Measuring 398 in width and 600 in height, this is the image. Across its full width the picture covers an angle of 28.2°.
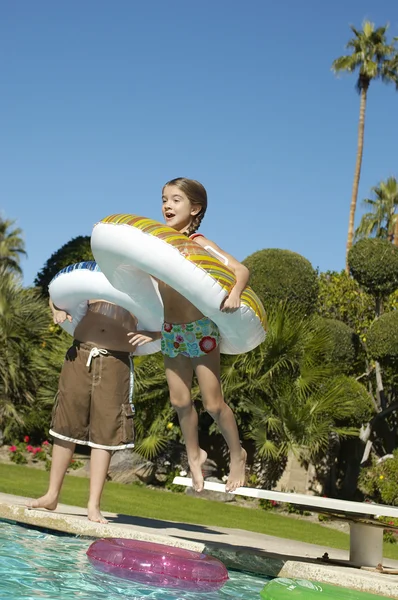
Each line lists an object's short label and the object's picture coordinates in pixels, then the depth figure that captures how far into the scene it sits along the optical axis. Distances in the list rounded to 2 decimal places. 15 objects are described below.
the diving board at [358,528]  5.16
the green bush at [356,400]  13.51
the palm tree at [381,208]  40.69
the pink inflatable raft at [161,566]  4.65
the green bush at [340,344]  14.10
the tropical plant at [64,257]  16.73
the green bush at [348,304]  17.05
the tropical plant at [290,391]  12.52
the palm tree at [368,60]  30.58
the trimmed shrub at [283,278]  14.38
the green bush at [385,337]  13.99
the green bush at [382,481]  11.82
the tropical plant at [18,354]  14.98
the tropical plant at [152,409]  13.34
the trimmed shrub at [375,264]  14.56
